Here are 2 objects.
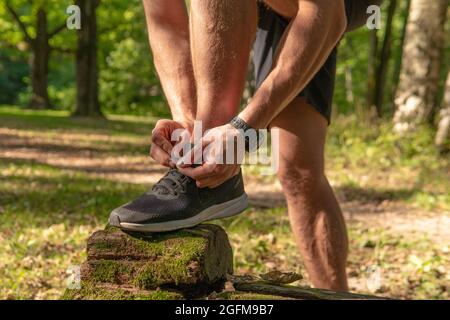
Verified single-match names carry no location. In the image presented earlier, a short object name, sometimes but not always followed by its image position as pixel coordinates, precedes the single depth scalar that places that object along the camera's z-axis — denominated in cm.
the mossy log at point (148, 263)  189
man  198
